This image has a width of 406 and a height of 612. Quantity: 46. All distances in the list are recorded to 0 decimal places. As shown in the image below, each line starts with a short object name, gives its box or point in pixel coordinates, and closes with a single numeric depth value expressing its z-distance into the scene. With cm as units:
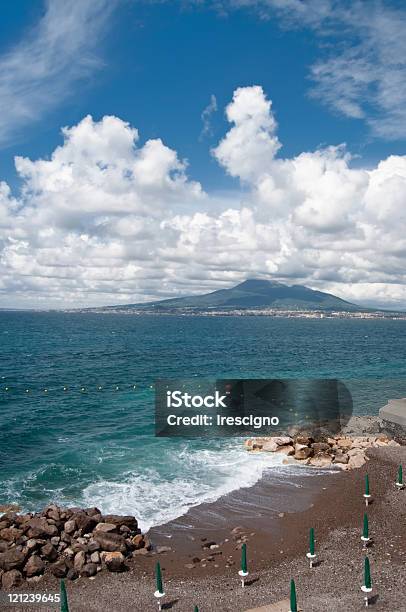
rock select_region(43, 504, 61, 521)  2419
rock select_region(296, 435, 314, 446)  3720
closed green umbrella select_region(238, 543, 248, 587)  1975
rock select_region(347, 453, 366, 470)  3305
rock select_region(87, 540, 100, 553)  2184
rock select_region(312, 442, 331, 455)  3591
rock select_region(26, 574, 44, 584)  2014
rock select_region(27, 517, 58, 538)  2258
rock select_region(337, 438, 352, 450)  3759
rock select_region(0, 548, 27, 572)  2048
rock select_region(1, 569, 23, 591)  1973
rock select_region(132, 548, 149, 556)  2258
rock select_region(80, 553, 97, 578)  2056
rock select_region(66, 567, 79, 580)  2037
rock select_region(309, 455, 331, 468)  3409
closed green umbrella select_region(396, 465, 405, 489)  2845
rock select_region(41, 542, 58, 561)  2138
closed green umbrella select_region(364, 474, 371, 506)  2699
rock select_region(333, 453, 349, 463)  3424
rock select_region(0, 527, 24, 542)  2264
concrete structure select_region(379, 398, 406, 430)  4216
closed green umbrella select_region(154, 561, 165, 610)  1859
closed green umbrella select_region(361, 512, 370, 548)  2222
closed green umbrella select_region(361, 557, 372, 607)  1761
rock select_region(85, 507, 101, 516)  2503
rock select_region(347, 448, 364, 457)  3512
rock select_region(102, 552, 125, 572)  2089
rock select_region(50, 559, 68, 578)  2039
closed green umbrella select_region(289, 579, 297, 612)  1656
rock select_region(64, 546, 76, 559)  2153
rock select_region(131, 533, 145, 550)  2300
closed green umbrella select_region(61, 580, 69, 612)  1698
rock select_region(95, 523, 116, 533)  2332
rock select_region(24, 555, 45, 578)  2044
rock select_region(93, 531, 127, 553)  2211
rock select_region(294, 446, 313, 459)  3522
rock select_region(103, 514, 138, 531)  2433
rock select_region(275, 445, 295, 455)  3659
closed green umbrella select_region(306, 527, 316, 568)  2069
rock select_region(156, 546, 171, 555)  2297
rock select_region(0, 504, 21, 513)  2740
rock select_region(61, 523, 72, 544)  2256
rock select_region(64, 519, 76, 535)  2322
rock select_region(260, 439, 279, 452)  3747
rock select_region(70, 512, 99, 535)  2346
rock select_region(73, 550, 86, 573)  2081
